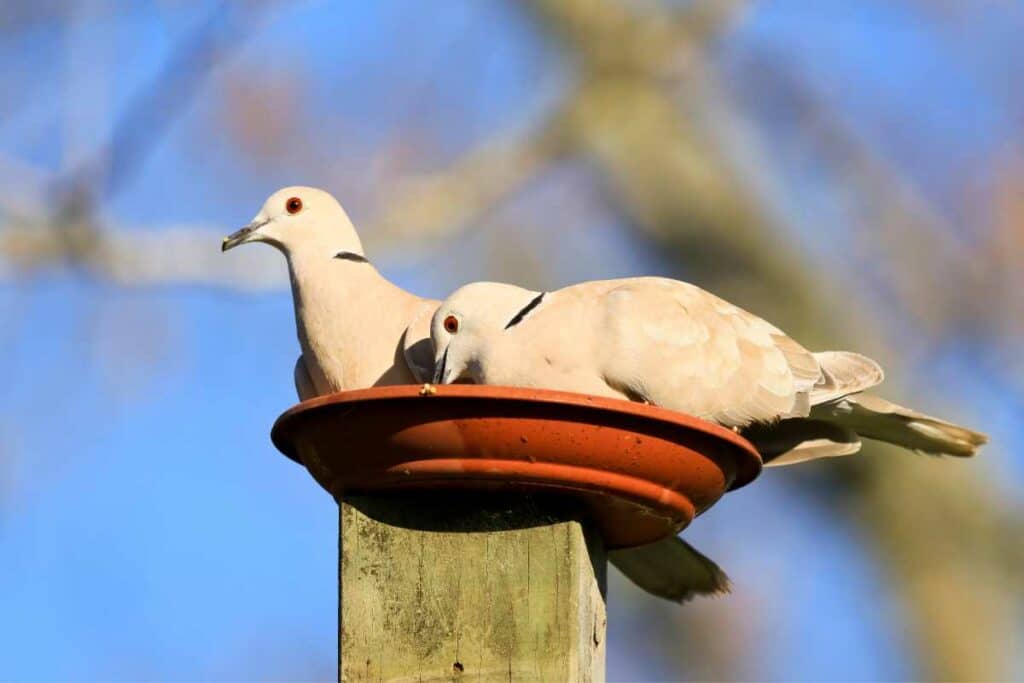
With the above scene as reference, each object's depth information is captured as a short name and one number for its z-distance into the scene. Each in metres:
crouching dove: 8.02
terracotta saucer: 6.49
